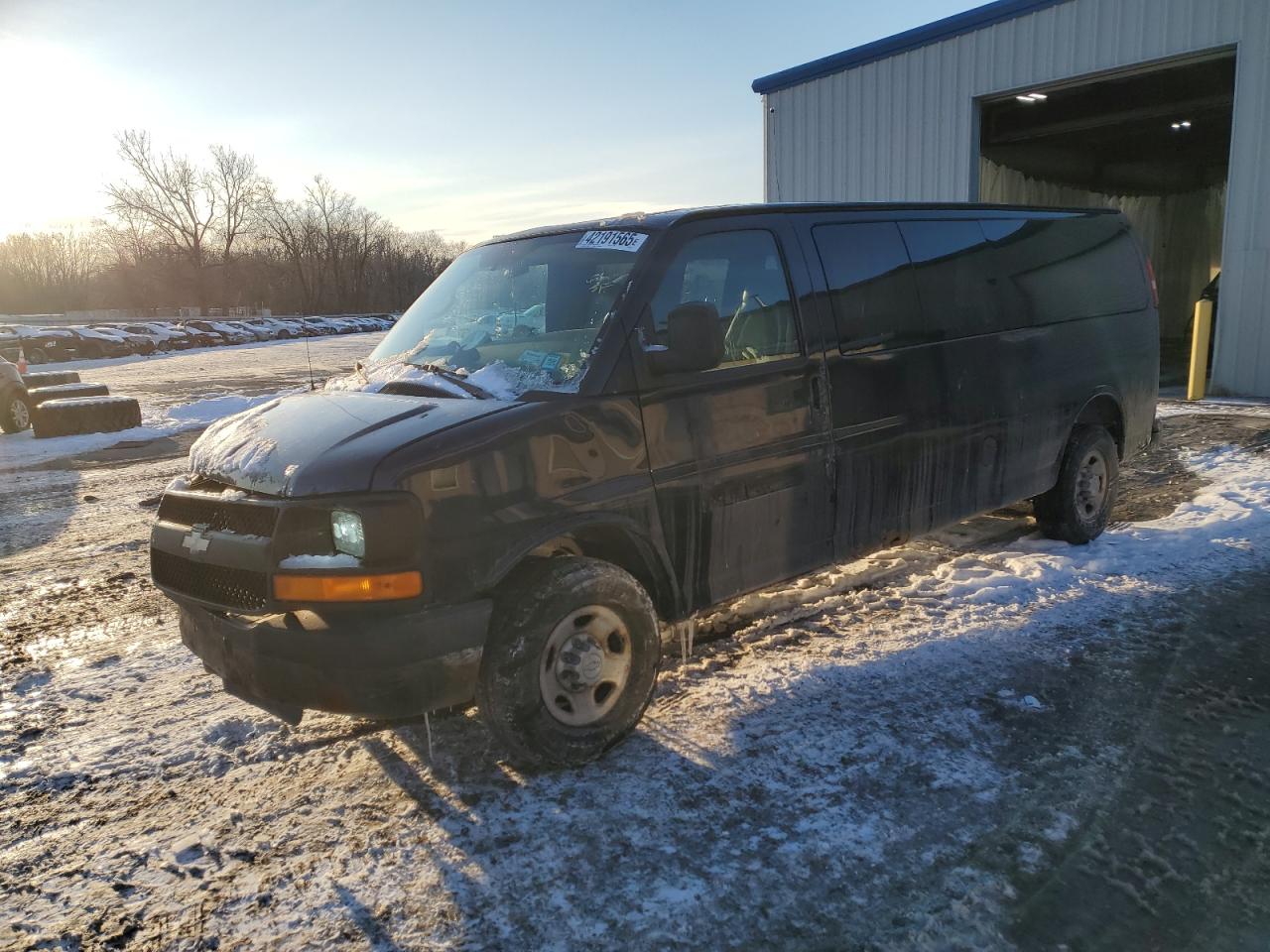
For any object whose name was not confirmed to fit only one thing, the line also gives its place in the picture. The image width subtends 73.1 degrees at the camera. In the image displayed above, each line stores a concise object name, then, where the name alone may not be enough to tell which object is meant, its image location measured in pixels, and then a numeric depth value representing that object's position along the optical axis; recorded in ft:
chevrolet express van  9.30
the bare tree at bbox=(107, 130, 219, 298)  261.03
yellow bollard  40.63
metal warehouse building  38.14
